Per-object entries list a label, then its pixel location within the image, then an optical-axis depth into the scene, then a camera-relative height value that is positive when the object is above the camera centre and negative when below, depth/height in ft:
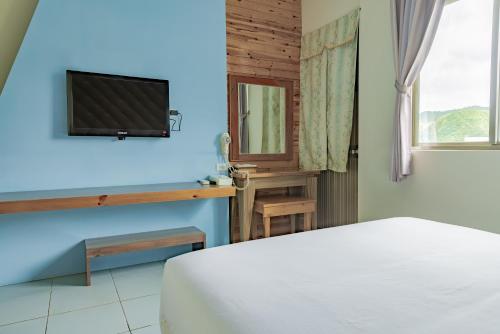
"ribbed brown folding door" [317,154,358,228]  11.38 -1.56
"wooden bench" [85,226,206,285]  8.06 -2.21
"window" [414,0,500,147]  7.29 +1.70
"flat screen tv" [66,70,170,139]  8.24 +1.32
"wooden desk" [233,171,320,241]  10.80 -1.01
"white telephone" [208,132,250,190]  9.70 -0.36
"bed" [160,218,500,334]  2.69 -1.33
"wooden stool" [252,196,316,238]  10.61 -1.73
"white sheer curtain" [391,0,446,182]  8.04 +2.45
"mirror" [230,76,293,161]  11.79 +1.35
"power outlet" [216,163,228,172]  10.58 -0.39
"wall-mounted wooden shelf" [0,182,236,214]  7.03 -0.94
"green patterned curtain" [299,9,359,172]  10.92 +2.17
